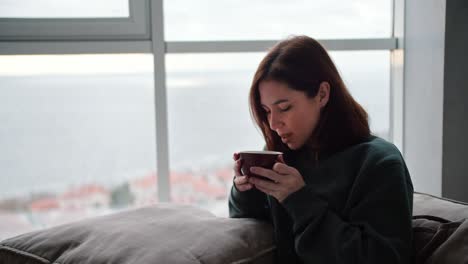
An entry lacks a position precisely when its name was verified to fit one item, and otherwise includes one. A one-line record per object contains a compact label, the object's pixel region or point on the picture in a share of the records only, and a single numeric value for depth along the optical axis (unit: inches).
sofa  45.2
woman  45.5
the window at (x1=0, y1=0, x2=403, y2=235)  76.9
